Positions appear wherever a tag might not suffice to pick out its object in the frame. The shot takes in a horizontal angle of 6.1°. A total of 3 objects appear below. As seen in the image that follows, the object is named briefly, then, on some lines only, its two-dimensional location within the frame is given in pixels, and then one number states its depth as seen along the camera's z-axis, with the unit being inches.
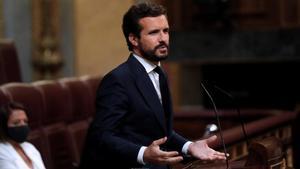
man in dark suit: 457.6
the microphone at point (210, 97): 456.4
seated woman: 527.8
